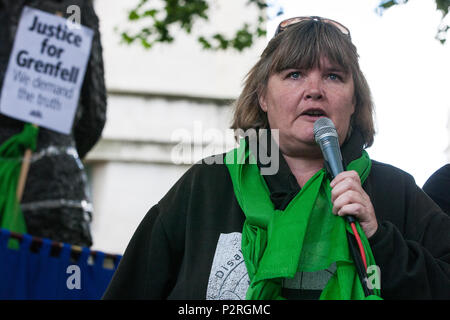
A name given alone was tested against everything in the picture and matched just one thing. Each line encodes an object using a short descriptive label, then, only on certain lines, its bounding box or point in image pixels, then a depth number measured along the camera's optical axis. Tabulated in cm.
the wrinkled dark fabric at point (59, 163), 461
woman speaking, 210
